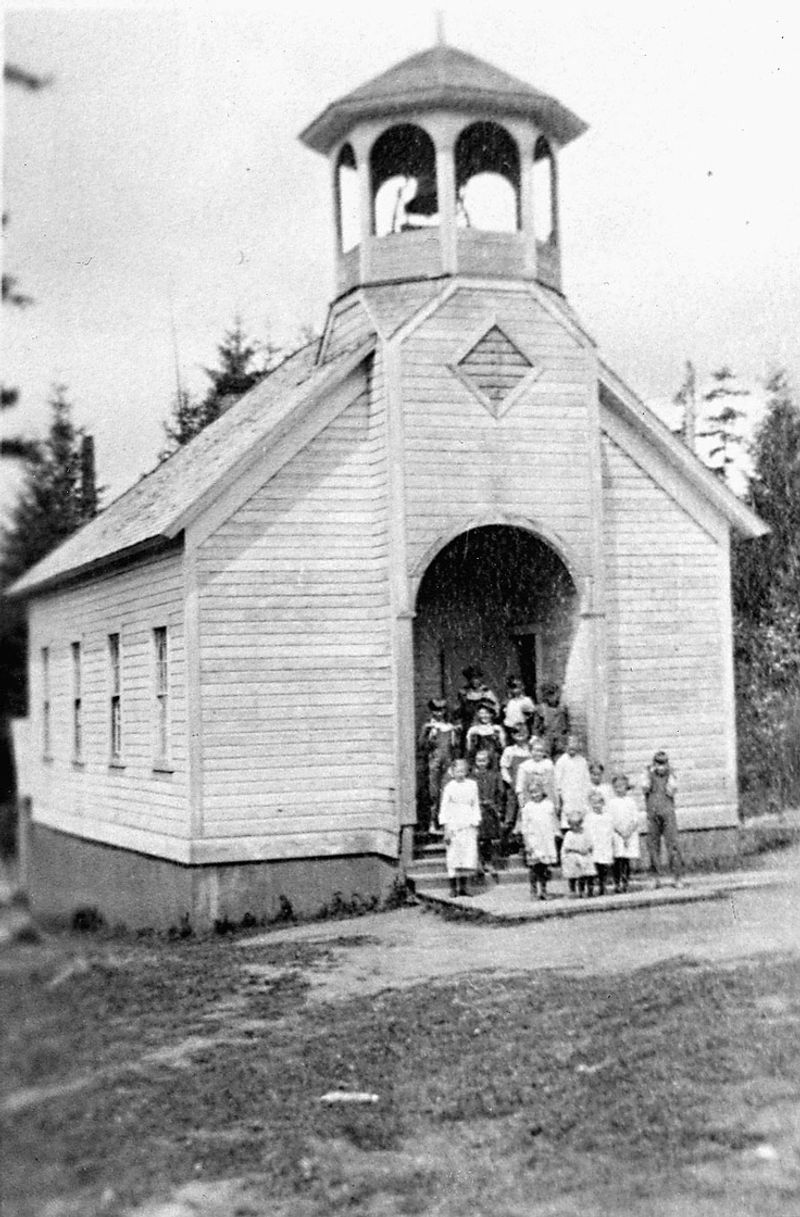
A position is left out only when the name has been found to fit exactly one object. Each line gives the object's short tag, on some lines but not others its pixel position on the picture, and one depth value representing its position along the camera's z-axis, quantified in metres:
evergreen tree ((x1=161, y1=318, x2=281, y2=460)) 18.61
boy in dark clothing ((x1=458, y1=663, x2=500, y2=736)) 16.42
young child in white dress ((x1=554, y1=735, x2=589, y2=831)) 15.05
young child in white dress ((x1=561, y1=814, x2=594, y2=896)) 14.09
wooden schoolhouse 15.08
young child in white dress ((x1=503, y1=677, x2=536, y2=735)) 16.20
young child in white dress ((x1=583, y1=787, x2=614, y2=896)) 14.12
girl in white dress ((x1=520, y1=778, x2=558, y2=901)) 13.88
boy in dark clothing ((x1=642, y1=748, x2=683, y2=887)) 15.16
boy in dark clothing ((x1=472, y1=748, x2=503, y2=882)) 15.20
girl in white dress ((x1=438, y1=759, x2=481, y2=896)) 14.16
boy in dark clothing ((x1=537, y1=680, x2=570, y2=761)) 16.11
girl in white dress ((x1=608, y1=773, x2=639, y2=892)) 14.34
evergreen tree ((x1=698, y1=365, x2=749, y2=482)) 33.53
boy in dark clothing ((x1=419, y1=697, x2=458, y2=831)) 15.59
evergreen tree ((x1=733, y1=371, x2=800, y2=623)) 29.27
